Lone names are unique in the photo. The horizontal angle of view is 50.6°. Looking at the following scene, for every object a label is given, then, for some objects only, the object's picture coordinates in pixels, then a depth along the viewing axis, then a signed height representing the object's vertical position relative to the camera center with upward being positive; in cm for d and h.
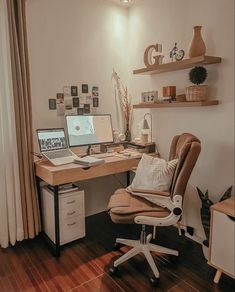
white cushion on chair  199 -47
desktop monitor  256 -11
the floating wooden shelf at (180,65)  202 +46
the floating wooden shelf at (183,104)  210 +11
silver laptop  231 -25
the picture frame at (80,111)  279 +10
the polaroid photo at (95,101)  291 +20
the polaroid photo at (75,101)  275 +20
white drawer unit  228 -88
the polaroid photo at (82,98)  279 +24
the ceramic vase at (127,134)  315 -20
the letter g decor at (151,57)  252 +64
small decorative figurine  237 +61
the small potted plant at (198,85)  212 +27
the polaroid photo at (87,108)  285 +13
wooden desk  211 -48
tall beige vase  208 +59
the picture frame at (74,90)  272 +32
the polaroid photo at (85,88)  280 +35
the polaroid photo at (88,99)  285 +23
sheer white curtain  214 -34
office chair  179 -69
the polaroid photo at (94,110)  292 +11
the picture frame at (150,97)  268 +23
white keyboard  262 -39
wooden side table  171 -87
